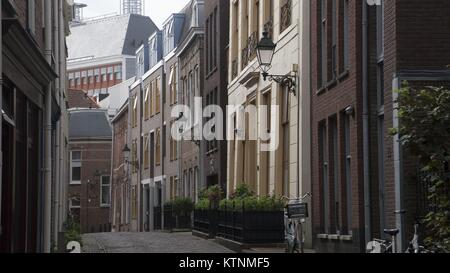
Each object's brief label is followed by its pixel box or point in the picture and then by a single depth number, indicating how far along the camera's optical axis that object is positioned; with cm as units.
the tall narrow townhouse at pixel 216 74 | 3531
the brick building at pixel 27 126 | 1248
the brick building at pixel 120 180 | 5781
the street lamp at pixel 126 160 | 4568
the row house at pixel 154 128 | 4659
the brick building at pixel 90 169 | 6109
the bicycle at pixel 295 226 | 1805
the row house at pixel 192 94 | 3953
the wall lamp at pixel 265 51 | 1941
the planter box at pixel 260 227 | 2128
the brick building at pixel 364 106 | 1527
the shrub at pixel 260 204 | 2144
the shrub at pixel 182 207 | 3750
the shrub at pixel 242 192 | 2567
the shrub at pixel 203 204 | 2902
